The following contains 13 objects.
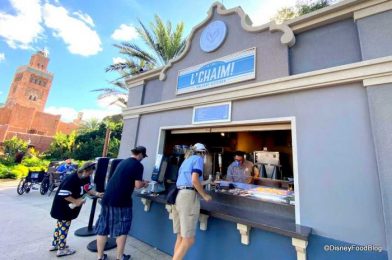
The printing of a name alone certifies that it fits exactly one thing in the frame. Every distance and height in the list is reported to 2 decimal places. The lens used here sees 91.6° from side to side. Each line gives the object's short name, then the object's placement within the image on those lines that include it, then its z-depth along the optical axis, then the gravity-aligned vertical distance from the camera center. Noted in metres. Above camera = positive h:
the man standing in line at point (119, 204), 3.31 -0.82
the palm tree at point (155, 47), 9.03 +5.31
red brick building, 25.67 +6.29
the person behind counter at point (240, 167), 5.14 -0.02
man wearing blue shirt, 2.79 -0.56
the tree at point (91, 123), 28.25 +4.76
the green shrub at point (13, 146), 16.80 +0.26
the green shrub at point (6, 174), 11.99 -1.58
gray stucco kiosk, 2.21 +0.76
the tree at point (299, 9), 6.65 +6.13
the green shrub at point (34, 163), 14.71 -0.94
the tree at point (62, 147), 18.69 +0.56
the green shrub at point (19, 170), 12.49 -1.37
